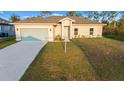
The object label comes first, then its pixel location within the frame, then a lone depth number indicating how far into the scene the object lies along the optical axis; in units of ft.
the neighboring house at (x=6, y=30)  56.12
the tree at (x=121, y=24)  61.14
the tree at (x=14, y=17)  80.07
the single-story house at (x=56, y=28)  36.47
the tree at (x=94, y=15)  70.03
